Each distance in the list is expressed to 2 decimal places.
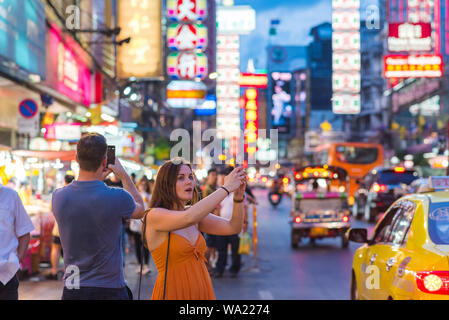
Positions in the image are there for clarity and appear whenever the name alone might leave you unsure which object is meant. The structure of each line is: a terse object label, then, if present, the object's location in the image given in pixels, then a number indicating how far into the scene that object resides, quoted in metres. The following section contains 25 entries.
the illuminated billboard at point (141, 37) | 22.16
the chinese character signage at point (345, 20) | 31.33
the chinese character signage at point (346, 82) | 32.06
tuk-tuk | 17.33
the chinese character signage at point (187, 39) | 23.97
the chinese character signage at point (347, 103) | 32.34
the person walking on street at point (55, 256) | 11.60
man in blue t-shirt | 4.10
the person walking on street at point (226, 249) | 12.32
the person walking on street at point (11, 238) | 5.02
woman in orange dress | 4.01
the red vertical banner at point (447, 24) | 37.38
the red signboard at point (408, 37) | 33.00
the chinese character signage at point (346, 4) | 31.05
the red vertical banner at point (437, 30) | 37.53
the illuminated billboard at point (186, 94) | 30.61
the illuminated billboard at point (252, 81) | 54.12
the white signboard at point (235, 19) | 42.69
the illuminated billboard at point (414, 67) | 33.44
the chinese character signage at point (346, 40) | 31.52
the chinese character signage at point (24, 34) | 12.69
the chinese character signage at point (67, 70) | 17.41
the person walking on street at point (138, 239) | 12.38
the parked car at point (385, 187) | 23.92
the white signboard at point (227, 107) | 44.59
